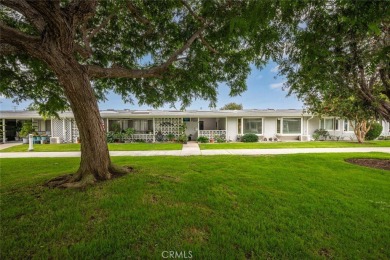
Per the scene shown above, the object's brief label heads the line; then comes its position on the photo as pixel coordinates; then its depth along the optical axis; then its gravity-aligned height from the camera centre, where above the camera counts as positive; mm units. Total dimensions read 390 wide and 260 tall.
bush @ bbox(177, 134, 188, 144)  17406 -748
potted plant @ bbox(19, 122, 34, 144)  16766 +220
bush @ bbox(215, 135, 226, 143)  18064 -774
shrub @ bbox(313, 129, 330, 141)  19297 -452
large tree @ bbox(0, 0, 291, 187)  3689 +2094
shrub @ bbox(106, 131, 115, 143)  17453 -502
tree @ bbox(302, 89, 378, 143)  6725 +1216
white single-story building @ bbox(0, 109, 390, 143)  18188 +795
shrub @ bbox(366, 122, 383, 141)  18922 -84
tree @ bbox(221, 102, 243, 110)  48119 +6430
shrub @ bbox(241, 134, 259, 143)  18141 -743
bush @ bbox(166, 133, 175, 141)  17984 -568
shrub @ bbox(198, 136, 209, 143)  17672 -778
